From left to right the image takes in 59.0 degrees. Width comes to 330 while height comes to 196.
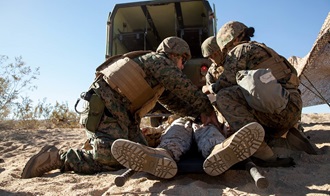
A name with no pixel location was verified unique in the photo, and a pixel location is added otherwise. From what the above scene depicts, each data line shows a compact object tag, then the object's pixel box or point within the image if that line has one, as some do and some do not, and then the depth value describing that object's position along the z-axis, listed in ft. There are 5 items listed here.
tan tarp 12.47
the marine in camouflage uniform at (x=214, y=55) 10.27
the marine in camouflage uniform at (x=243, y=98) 7.69
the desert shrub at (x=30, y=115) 23.61
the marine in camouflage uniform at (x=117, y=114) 7.63
